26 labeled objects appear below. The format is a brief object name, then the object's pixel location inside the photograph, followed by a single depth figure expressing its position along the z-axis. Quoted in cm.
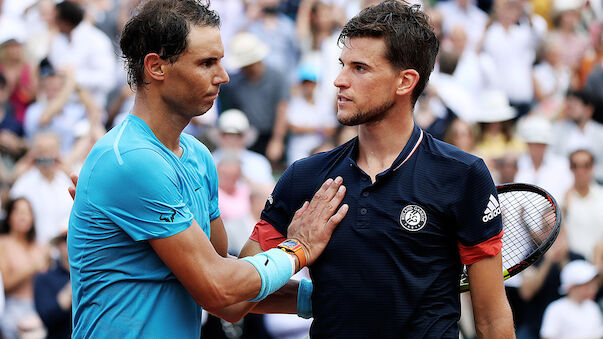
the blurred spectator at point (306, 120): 1805
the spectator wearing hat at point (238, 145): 1683
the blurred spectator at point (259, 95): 1820
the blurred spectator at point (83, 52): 1817
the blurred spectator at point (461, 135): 1656
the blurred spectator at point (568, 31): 1984
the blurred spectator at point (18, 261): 1400
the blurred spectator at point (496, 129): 1698
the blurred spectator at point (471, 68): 1873
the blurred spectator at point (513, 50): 1909
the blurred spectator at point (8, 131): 1717
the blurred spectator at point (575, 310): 1419
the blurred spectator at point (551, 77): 1897
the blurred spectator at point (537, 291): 1439
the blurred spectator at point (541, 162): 1608
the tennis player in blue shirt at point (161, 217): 626
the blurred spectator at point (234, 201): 1502
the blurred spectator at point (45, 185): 1574
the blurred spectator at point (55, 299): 1362
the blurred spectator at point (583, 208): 1530
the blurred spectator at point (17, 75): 1831
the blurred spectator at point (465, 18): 2034
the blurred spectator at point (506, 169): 1571
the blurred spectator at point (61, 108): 1739
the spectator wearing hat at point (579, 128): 1755
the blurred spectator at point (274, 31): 1920
